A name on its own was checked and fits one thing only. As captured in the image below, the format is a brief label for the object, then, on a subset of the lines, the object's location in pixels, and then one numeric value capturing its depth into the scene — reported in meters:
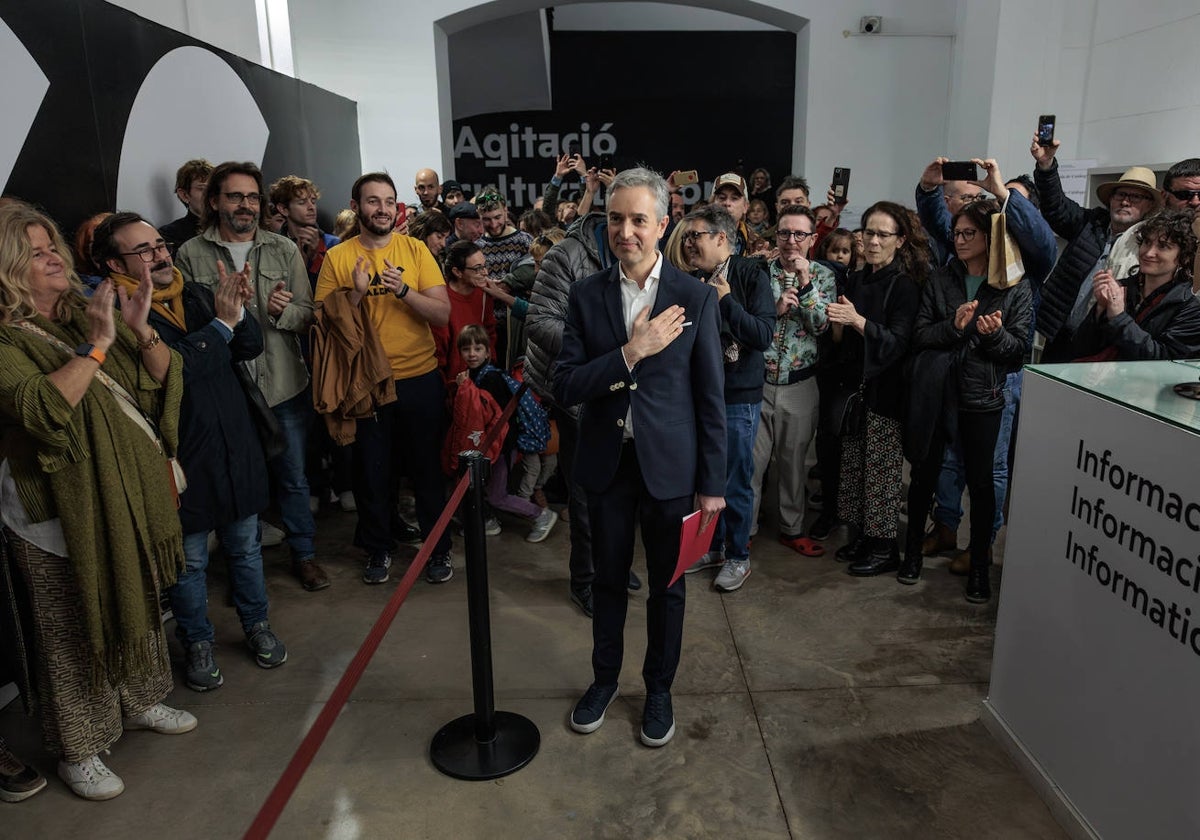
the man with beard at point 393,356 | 3.62
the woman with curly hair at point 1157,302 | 3.19
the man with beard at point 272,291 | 3.45
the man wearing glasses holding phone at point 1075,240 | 4.05
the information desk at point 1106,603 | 1.91
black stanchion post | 2.49
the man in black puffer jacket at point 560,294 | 3.25
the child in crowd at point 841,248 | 4.52
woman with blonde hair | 2.26
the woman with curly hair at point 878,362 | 3.70
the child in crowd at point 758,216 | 7.55
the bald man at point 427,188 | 7.07
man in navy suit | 2.38
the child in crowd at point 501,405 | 4.16
